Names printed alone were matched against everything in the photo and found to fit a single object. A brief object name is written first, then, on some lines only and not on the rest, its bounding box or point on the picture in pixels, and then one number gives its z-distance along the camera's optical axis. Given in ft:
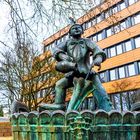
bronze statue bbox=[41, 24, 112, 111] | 9.31
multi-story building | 61.17
